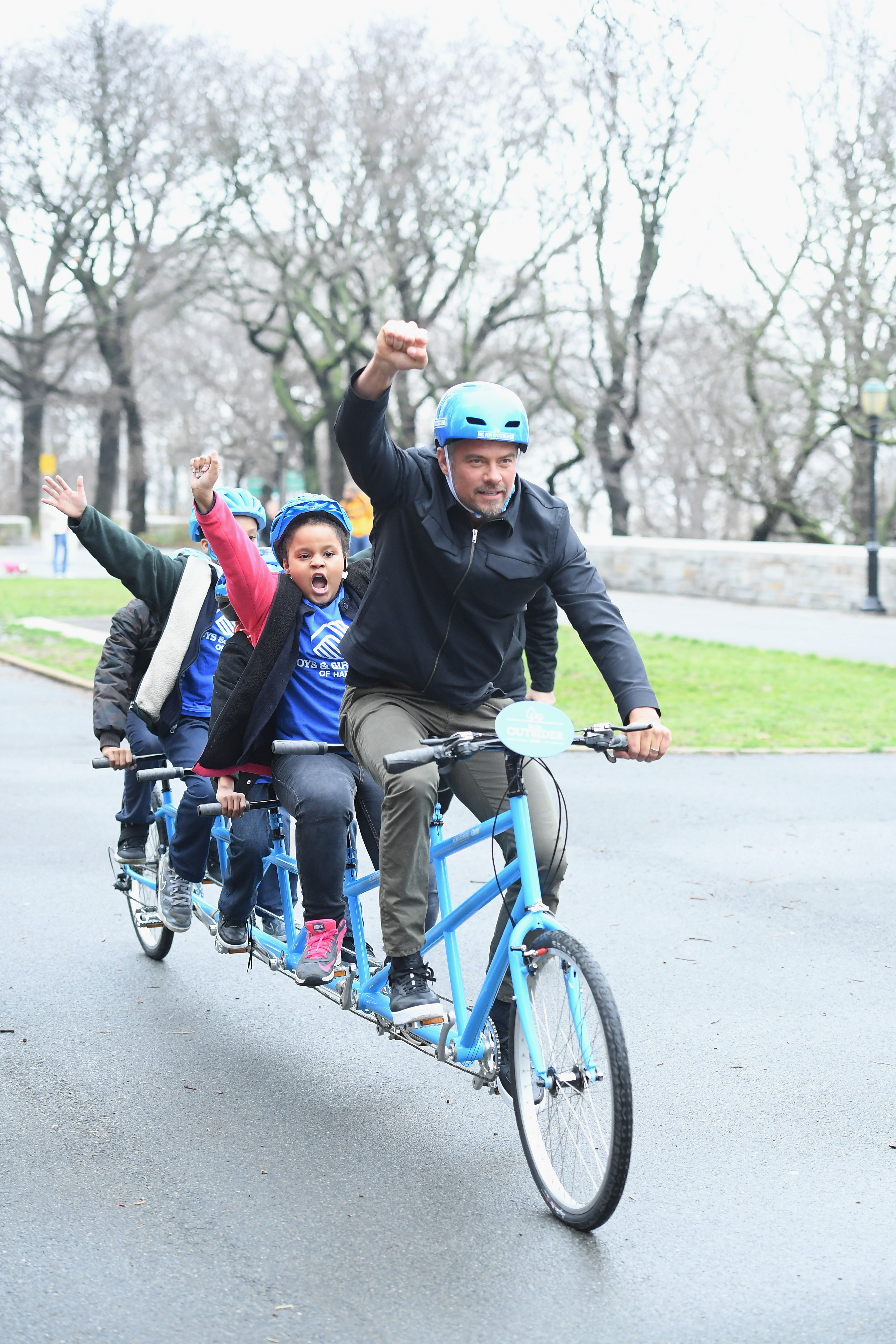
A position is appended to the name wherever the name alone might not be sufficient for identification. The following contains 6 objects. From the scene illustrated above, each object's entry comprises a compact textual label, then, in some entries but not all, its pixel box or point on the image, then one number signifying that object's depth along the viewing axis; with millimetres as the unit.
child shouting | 4406
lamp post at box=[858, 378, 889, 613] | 22500
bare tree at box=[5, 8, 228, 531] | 36406
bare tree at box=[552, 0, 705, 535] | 30703
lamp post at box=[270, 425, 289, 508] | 37312
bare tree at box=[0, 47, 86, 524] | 37500
